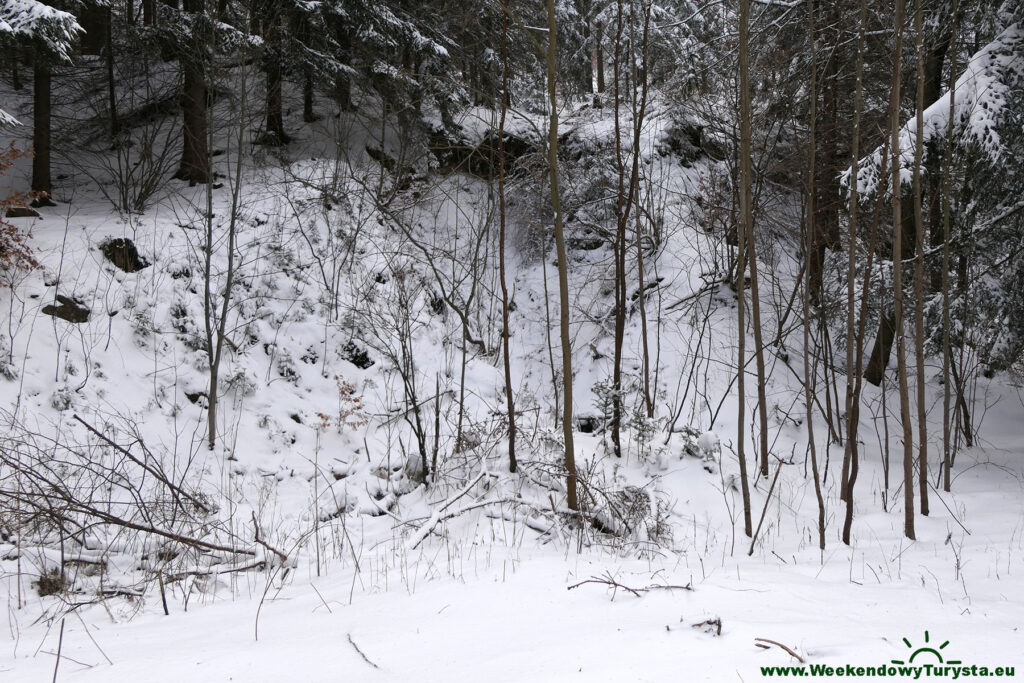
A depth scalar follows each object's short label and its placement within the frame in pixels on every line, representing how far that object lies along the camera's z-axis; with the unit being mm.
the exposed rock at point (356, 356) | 9719
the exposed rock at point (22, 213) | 9450
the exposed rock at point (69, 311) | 7984
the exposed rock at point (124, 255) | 9156
